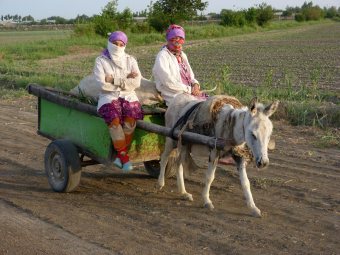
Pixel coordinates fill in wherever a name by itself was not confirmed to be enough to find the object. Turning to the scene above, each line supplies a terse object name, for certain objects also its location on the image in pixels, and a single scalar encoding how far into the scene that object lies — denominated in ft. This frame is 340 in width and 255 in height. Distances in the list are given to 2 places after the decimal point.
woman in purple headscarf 21.11
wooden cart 21.91
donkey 17.60
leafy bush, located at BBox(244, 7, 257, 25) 243.36
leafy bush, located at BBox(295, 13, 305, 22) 347.77
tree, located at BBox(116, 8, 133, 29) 161.79
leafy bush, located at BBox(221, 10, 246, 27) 228.43
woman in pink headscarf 22.70
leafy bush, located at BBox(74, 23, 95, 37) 150.10
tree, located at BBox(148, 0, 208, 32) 176.24
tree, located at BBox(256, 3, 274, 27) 253.24
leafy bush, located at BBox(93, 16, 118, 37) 152.97
